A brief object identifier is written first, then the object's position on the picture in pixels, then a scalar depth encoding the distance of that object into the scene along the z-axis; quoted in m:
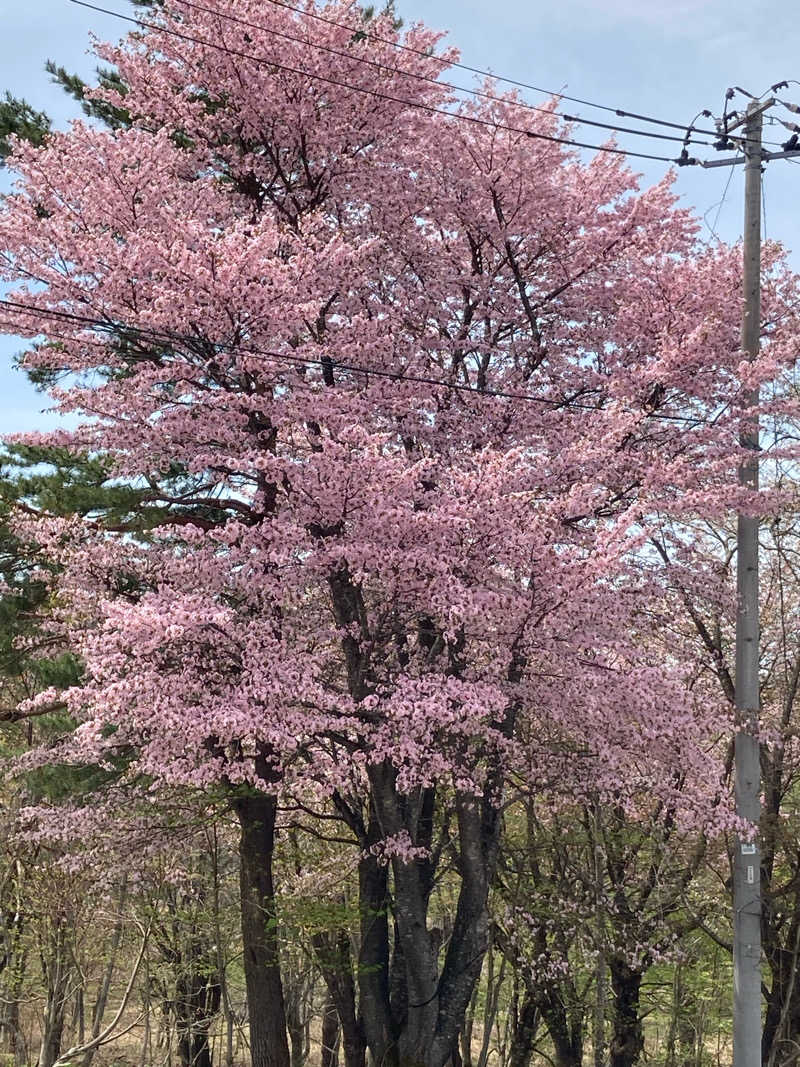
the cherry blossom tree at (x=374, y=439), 8.16
